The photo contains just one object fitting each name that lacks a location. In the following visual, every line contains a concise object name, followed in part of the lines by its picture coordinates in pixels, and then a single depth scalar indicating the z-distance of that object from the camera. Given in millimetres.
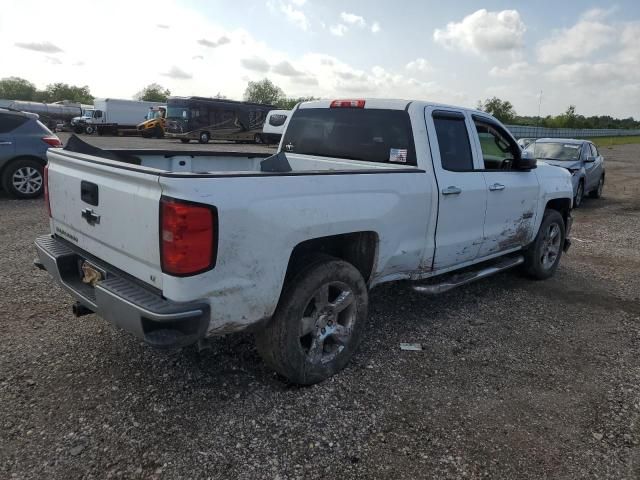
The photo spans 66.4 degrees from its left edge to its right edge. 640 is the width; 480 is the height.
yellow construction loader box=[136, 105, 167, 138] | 34938
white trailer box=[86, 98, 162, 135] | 36969
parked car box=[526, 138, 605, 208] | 11656
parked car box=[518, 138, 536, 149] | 14352
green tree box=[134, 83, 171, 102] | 104519
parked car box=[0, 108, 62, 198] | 8820
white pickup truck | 2510
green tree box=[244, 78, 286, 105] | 103562
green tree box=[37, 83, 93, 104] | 102812
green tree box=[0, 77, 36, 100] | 103438
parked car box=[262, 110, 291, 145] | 23372
